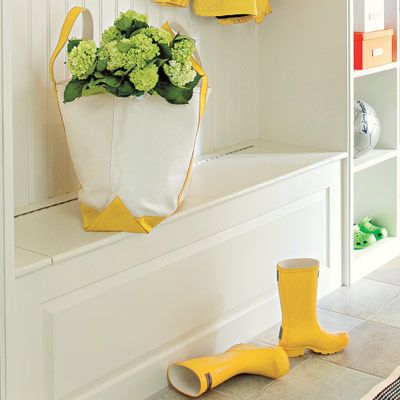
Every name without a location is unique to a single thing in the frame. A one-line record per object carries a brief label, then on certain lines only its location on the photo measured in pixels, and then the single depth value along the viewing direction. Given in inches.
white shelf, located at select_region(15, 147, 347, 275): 83.7
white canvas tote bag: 86.8
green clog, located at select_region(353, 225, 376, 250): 135.9
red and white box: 129.0
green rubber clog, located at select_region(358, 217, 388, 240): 139.0
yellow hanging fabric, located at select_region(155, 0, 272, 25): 115.5
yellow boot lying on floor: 93.2
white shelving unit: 133.9
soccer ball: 130.5
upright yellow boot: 101.3
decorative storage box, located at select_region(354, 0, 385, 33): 129.7
